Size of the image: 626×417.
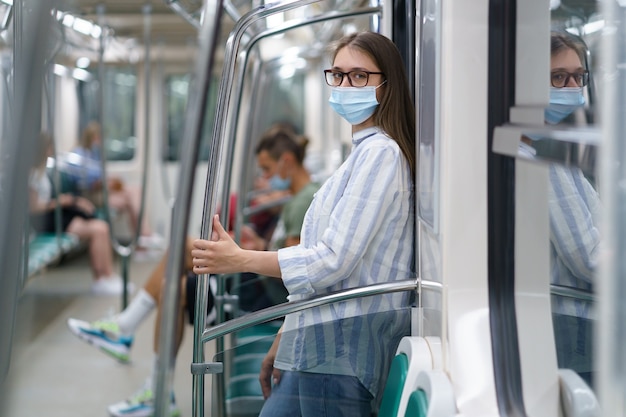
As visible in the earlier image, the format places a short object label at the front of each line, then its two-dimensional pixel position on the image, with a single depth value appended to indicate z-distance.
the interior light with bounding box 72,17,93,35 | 10.07
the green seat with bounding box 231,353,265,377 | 3.92
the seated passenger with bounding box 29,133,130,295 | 13.06
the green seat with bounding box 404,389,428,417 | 3.01
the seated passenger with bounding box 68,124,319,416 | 7.44
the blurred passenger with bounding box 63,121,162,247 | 15.92
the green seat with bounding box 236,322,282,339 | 3.77
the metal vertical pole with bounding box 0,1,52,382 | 2.01
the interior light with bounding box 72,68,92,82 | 15.50
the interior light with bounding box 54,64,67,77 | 13.12
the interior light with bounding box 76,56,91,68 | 15.55
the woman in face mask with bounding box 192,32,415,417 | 3.62
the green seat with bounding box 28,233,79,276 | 11.45
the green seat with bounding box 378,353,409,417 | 3.42
